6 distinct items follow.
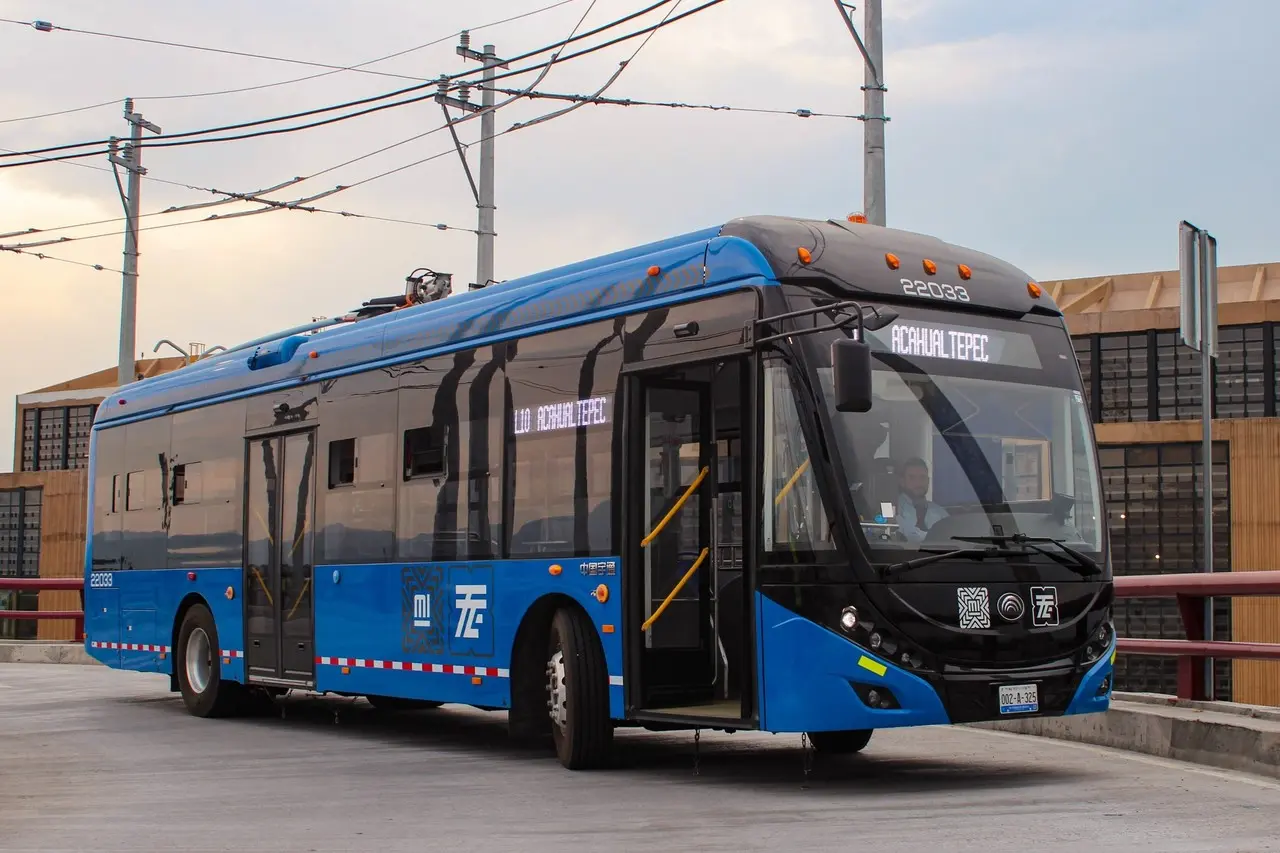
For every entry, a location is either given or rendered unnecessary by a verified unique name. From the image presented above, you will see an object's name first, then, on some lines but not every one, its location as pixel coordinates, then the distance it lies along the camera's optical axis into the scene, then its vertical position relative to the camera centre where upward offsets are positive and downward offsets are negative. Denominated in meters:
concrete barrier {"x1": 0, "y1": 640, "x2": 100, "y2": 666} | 23.88 -1.60
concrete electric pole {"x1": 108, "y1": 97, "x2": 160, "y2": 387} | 31.59 +4.77
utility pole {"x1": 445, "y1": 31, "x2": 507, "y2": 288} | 26.93 +5.40
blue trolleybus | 9.80 +0.24
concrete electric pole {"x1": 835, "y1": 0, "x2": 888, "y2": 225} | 18.06 +4.53
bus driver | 9.90 +0.19
